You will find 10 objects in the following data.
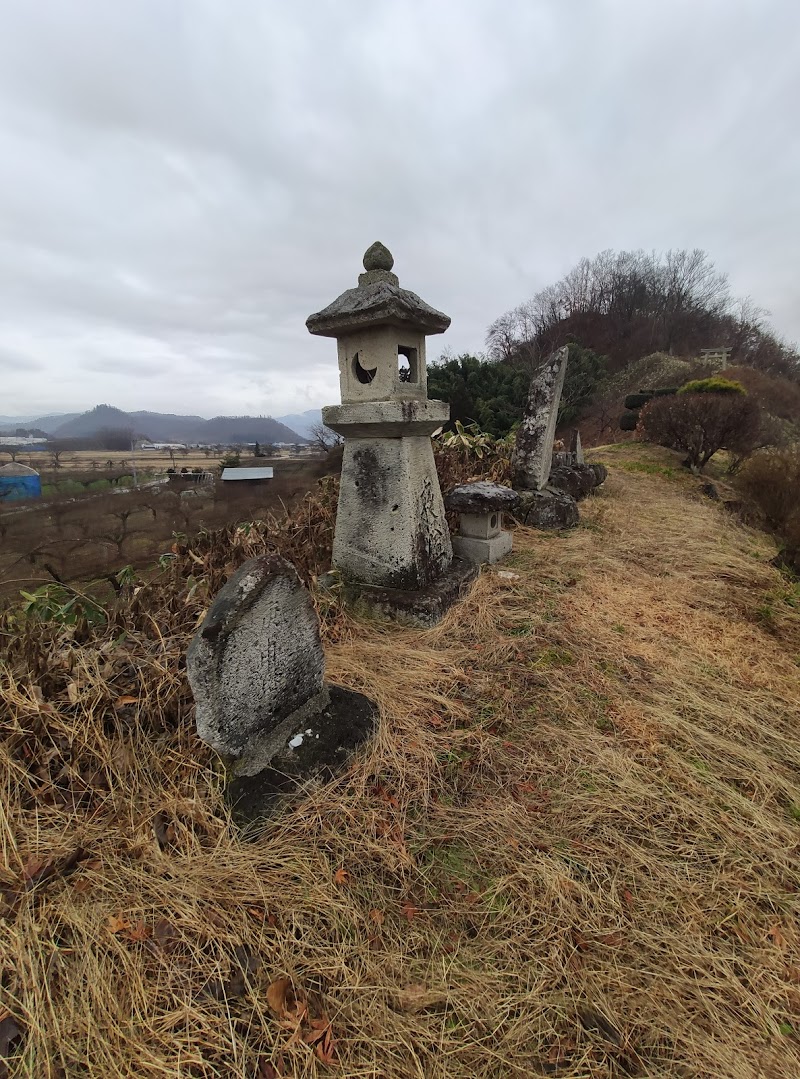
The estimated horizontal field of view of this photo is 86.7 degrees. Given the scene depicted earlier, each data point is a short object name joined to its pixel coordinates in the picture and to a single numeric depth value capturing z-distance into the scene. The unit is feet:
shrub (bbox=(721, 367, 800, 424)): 44.19
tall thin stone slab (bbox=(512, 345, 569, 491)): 17.03
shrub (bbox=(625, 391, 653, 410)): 45.21
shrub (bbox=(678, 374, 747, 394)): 31.90
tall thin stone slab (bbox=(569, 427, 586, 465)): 23.72
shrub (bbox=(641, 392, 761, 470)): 24.95
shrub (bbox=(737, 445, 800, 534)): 14.38
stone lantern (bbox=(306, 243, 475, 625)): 8.53
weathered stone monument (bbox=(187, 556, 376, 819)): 4.81
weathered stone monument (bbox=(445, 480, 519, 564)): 11.46
